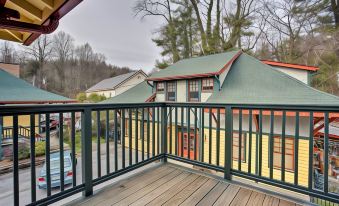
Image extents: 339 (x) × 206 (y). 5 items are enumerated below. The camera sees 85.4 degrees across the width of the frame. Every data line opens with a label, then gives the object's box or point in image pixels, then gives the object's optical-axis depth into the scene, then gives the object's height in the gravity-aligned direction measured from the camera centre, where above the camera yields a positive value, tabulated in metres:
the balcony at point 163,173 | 1.56 -0.83
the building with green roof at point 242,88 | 6.21 +0.58
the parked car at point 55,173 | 4.46 -1.88
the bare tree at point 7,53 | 15.18 +4.18
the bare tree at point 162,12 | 14.80 +7.48
